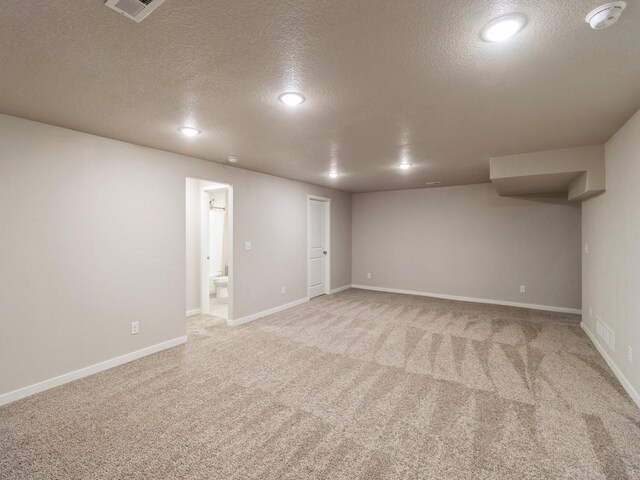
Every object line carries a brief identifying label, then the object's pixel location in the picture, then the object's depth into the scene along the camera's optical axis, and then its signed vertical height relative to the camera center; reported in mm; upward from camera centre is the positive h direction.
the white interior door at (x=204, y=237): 5027 +33
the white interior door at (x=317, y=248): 6277 -199
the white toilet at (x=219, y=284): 6121 -935
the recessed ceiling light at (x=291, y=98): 2105 +1026
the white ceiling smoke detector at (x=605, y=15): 1259 +987
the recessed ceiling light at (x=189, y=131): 2819 +1045
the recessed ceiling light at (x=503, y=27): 1347 +1003
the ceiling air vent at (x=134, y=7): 1230 +986
